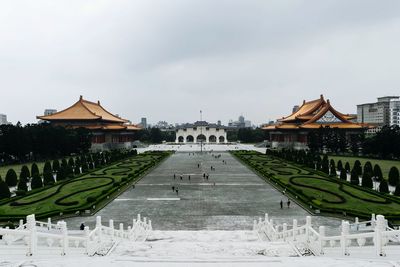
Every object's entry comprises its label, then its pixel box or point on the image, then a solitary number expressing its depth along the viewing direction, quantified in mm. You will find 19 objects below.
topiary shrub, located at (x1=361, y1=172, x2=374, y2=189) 35356
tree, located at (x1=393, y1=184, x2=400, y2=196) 31041
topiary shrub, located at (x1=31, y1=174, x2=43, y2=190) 35538
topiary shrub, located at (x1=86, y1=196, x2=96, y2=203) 28491
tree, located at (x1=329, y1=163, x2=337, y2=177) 43781
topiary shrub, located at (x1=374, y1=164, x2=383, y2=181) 39062
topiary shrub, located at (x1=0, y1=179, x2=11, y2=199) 30688
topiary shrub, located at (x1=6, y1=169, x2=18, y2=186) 37781
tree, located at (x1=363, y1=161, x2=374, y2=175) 41344
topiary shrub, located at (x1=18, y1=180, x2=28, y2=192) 33312
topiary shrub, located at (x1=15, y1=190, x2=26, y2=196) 32131
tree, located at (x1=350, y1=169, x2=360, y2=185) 37209
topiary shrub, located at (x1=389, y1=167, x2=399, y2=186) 36938
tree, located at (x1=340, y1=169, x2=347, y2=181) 40653
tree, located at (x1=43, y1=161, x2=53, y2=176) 43475
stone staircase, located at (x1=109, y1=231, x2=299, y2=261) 9875
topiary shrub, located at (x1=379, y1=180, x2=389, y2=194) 32594
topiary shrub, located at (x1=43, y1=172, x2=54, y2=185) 37625
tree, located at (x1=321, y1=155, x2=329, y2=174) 45562
